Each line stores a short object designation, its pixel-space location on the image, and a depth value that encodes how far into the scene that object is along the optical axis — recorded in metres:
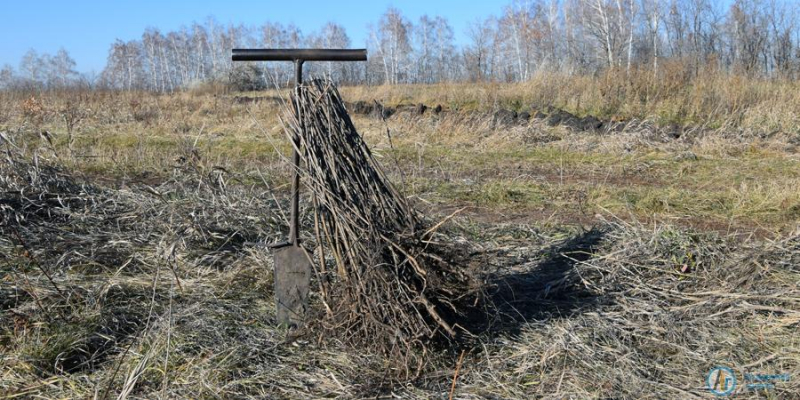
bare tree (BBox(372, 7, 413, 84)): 44.44
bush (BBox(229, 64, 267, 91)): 25.48
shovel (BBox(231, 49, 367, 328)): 3.17
